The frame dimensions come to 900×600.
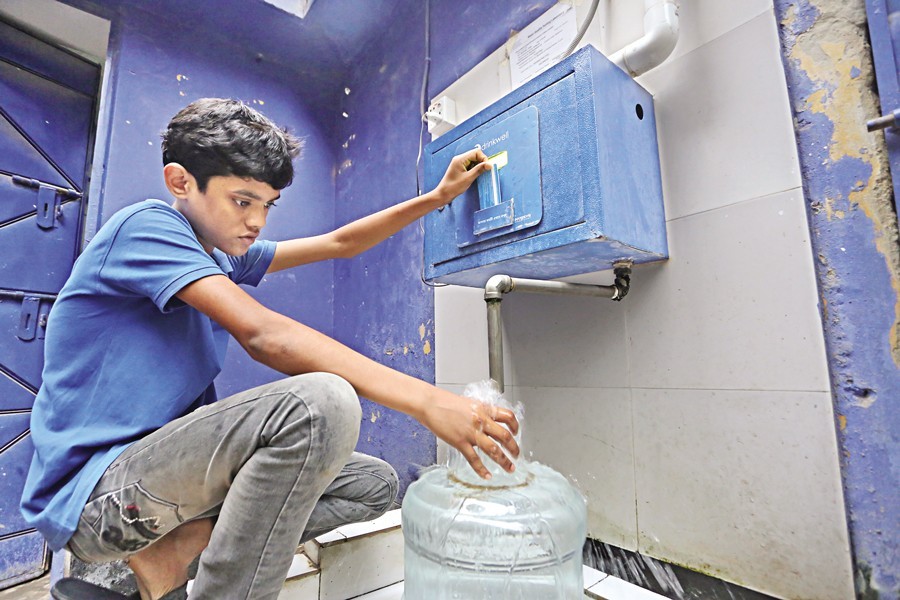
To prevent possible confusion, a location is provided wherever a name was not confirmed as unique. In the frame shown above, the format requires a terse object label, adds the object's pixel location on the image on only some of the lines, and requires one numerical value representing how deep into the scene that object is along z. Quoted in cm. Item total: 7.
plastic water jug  79
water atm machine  77
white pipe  86
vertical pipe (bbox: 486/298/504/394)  93
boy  60
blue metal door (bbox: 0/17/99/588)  167
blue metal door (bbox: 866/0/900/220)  68
